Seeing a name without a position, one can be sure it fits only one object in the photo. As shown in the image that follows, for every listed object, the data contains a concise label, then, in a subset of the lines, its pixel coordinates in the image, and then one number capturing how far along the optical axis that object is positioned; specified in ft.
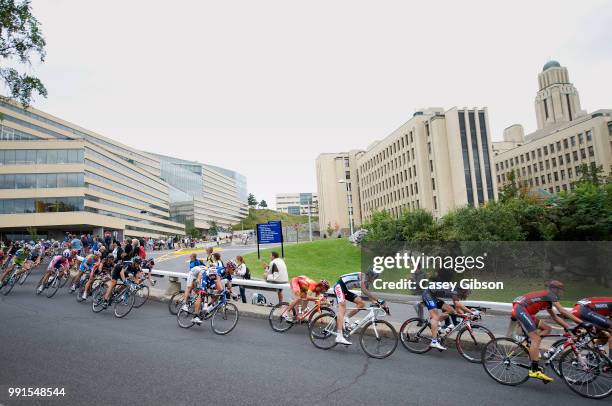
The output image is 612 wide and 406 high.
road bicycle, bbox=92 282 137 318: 39.68
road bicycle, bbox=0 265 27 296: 54.95
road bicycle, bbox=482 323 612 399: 21.26
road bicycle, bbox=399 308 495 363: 26.99
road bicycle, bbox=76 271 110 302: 45.41
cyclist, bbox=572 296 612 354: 22.74
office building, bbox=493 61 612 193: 264.93
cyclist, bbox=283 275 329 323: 33.47
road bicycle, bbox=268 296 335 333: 32.22
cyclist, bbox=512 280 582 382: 22.61
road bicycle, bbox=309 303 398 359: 27.55
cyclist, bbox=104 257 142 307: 40.91
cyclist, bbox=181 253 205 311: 36.27
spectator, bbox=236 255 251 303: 49.47
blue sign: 63.52
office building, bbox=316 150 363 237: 364.58
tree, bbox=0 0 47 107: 53.31
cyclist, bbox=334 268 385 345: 28.55
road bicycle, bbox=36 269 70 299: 51.23
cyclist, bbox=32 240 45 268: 56.70
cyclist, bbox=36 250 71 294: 52.08
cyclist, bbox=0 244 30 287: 54.65
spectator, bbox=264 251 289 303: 41.06
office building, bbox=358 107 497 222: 231.50
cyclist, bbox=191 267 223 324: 34.94
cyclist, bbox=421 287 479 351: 27.61
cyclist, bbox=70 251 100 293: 50.00
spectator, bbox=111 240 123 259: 44.78
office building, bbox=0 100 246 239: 202.69
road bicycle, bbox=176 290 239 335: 33.55
